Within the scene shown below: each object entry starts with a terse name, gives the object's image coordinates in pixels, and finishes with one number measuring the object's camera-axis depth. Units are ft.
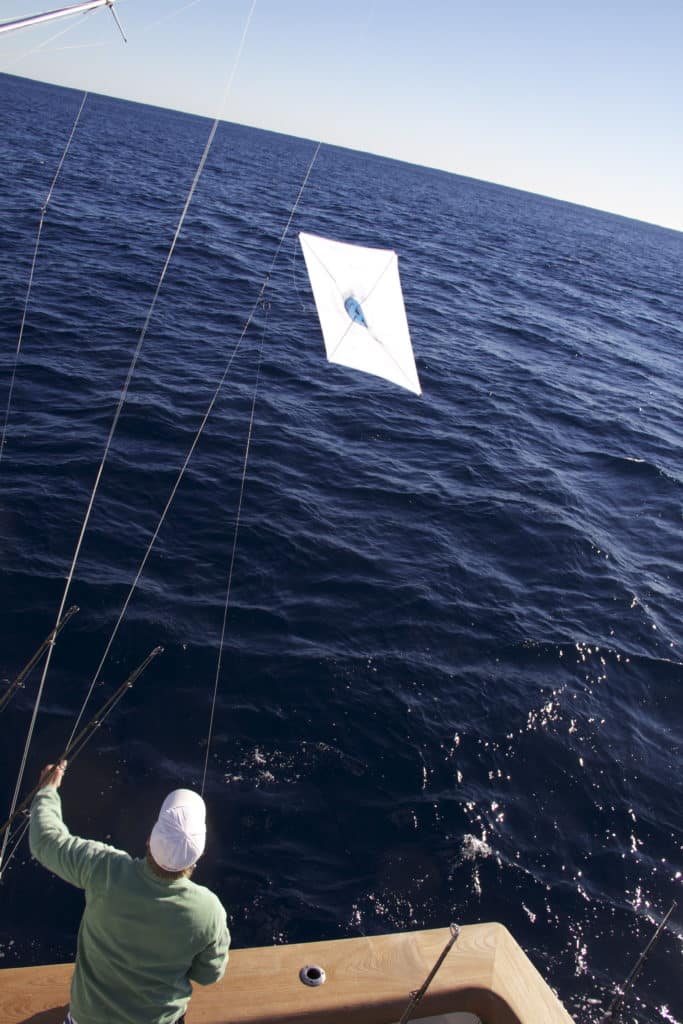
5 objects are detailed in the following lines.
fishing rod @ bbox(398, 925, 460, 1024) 11.88
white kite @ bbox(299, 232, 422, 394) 35.86
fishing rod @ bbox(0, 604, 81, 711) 15.10
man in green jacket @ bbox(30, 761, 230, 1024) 9.77
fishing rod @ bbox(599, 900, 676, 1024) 13.95
